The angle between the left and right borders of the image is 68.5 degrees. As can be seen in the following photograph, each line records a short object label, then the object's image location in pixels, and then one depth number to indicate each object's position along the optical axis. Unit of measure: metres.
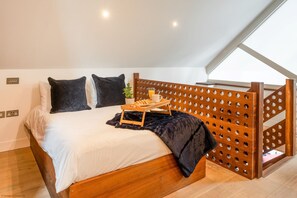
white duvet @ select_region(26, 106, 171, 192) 1.60
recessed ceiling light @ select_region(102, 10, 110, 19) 2.90
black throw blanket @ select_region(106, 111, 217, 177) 2.07
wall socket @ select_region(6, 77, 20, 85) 3.05
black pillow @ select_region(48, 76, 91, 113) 2.96
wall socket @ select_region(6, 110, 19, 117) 3.13
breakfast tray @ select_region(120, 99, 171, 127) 2.18
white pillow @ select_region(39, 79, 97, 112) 3.07
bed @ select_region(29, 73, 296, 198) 1.81
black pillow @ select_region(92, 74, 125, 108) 3.35
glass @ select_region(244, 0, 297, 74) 4.14
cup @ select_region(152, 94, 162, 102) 2.48
